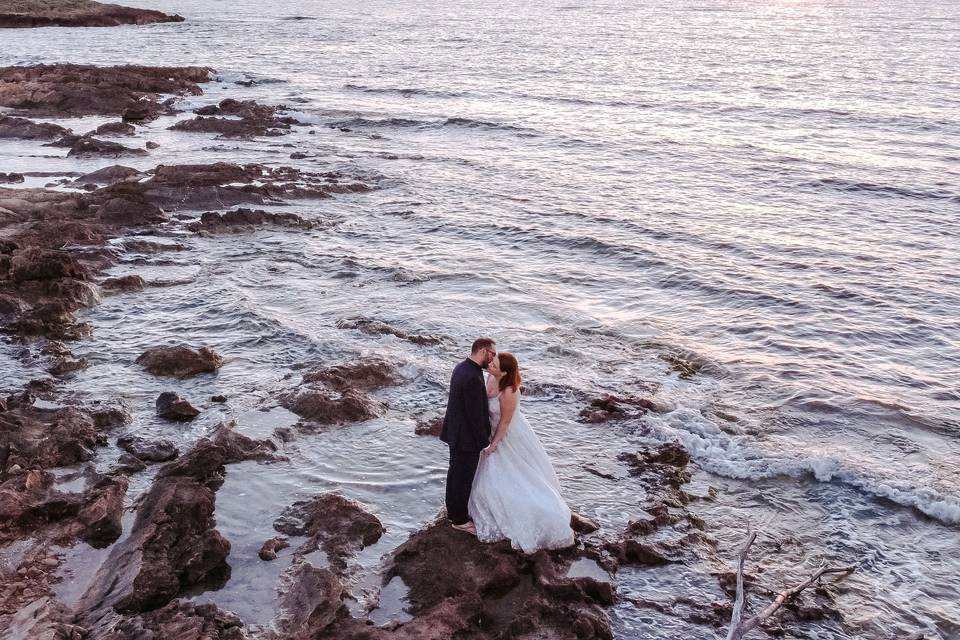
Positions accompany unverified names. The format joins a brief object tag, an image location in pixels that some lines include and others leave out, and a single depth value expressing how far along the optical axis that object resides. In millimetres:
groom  8898
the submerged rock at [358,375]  13236
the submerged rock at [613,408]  12680
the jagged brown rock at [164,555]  8016
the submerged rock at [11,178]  24277
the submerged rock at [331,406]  12219
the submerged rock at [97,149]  29062
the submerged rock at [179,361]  13469
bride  8969
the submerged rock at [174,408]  11812
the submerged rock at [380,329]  15488
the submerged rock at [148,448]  10719
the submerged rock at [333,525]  9141
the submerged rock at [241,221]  21781
